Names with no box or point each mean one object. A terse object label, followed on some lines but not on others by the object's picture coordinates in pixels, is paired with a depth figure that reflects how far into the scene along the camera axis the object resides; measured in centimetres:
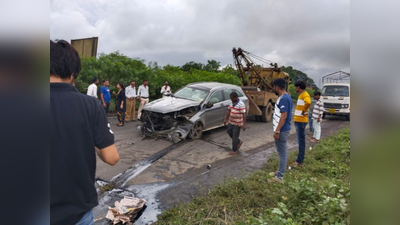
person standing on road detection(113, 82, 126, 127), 954
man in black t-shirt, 128
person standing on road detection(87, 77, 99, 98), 848
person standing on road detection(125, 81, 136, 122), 1084
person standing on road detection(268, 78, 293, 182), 460
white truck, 1320
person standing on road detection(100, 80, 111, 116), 957
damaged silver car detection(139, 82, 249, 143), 738
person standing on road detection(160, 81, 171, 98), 1261
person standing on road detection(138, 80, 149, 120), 1115
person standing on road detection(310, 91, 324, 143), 794
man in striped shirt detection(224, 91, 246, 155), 643
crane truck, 1163
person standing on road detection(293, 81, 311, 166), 553
